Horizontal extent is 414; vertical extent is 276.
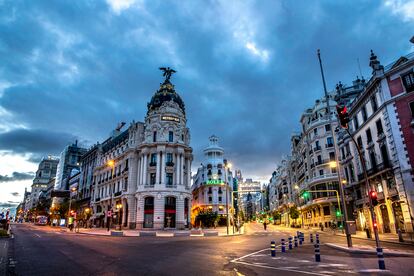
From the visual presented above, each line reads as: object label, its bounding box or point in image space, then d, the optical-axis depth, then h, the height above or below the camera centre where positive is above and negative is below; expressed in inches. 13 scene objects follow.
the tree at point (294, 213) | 2780.5 +80.1
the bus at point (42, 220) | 3830.5 +76.5
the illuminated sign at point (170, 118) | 2348.5 +859.3
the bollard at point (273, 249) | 556.1 -53.3
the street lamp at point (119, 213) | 2182.6 +92.6
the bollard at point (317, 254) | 493.7 -57.3
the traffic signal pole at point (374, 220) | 505.7 -0.8
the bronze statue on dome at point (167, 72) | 2603.3 +1370.5
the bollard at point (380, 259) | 412.5 -56.9
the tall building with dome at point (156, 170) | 2150.6 +433.1
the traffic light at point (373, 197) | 564.3 +44.6
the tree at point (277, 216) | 4500.5 +86.9
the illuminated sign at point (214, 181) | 3700.8 +532.9
